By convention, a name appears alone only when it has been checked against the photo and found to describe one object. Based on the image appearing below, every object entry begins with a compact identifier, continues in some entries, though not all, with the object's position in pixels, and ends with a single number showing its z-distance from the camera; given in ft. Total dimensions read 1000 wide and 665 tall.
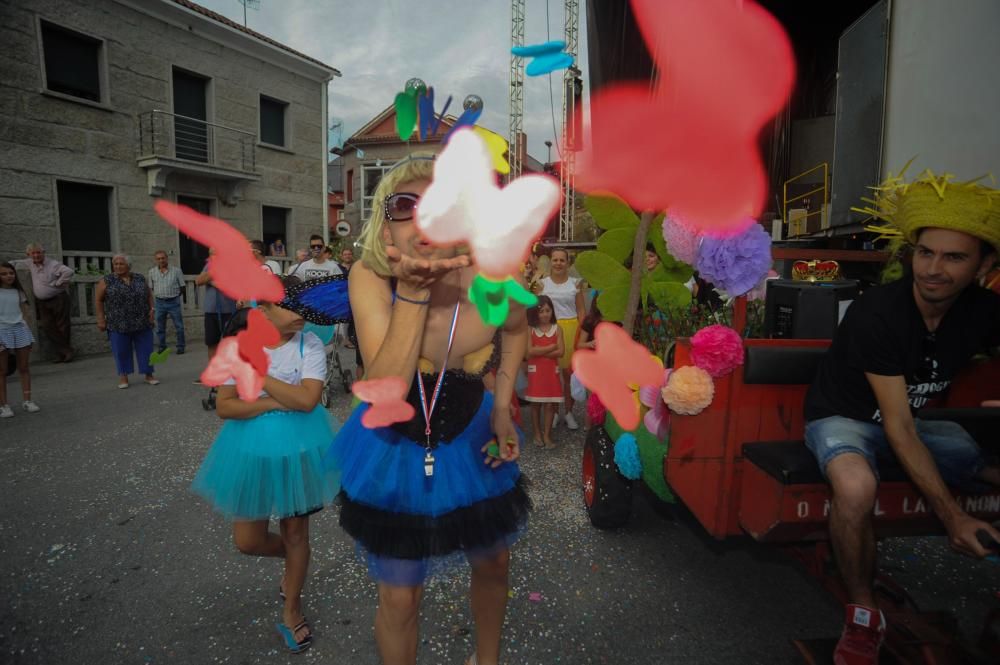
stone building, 32.81
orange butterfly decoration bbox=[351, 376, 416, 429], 4.93
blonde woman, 4.93
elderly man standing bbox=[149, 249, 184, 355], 26.94
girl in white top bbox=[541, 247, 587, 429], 18.81
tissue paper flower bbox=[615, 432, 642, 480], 9.85
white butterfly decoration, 4.26
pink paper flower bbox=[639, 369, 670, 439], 9.07
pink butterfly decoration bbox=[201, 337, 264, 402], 6.61
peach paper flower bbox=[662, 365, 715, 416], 7.82
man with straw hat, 6.35
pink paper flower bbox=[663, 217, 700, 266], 9.09
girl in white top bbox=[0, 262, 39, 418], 18.95
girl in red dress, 16.42
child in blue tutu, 7.13
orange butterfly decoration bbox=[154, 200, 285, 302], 5.61
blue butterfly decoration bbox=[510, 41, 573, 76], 4.91
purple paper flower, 8.24
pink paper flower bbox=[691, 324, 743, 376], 7.77
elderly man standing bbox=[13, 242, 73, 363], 29.27
